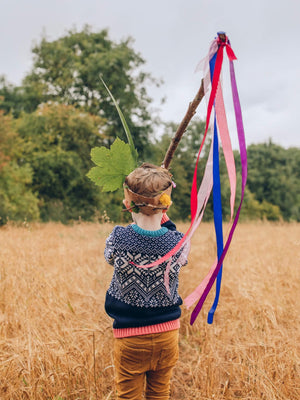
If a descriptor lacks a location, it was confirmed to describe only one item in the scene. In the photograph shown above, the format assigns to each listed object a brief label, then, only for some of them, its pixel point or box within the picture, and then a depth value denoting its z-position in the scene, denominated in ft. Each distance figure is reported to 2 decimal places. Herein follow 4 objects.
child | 4.71
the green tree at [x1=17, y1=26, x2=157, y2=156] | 49.17
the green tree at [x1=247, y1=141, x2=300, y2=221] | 97.91
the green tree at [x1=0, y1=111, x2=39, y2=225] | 39.52
